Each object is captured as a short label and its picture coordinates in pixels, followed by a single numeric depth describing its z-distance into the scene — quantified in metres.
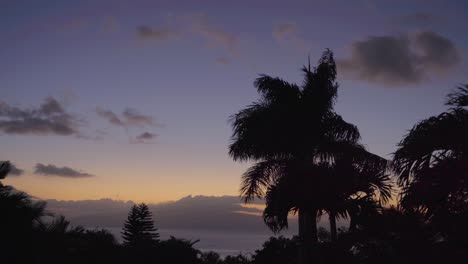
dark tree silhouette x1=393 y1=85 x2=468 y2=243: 9.72
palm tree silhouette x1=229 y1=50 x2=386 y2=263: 19.61
